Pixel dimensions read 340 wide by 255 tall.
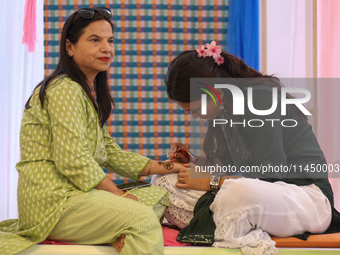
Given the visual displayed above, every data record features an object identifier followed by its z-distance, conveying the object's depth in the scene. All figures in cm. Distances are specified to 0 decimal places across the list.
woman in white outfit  322
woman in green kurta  319
